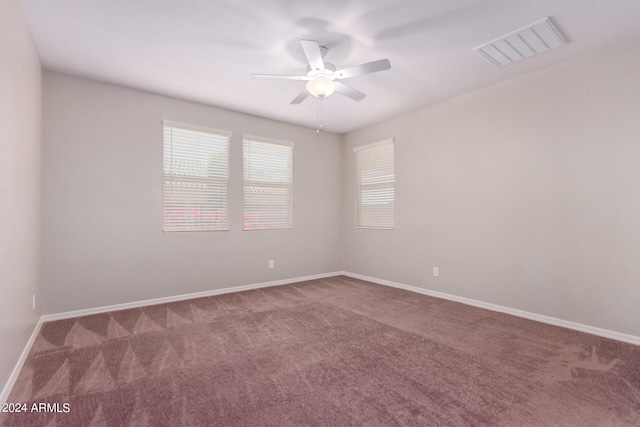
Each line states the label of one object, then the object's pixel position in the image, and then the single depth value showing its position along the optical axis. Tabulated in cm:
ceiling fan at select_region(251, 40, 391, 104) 250
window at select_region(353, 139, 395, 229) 501
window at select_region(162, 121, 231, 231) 405
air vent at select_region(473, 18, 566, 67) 255
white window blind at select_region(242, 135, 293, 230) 476
